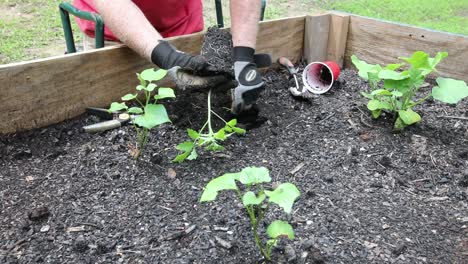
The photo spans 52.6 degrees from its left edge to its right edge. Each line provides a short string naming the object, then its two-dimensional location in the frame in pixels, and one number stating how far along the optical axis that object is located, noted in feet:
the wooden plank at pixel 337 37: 7.91
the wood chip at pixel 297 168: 5.19
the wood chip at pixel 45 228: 4.31
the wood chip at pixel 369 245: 4.19
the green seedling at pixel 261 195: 3.56
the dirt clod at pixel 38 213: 4.40
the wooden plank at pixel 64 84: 5.34
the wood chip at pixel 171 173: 5.05
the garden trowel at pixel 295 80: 6.84
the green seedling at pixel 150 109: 4.91
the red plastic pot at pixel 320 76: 7.11
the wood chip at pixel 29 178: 4.99
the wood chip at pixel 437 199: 4.91
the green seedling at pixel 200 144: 4.97
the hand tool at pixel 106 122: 5.75
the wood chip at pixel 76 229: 4.31
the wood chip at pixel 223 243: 4.10
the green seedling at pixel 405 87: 5.55
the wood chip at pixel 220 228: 4.31
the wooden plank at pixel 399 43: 6.96
